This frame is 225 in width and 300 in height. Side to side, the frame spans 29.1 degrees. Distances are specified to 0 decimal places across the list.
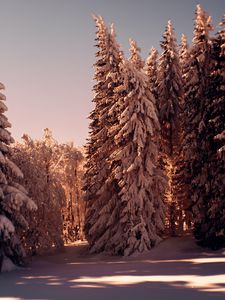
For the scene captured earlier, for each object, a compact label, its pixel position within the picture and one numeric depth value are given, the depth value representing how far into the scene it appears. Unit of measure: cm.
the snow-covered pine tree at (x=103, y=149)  3325
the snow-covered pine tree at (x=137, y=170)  3089
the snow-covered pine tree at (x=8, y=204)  2327
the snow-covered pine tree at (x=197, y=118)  2986
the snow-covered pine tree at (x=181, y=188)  3381
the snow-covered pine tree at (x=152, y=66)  4094
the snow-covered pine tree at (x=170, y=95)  3812
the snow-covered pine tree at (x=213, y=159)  2758
